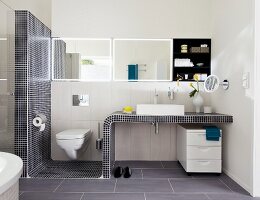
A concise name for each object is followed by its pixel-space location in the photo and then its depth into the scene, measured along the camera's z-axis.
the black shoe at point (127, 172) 3.20
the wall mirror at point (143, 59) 3.98
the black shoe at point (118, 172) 3.20
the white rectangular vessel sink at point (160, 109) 3.24
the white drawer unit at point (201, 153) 3.17
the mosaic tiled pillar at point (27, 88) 3.12
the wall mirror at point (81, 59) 3.99
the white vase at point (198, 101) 3.63
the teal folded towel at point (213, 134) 3.13
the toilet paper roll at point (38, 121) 3.21
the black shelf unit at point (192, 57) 3.98
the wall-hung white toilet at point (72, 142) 3.25
